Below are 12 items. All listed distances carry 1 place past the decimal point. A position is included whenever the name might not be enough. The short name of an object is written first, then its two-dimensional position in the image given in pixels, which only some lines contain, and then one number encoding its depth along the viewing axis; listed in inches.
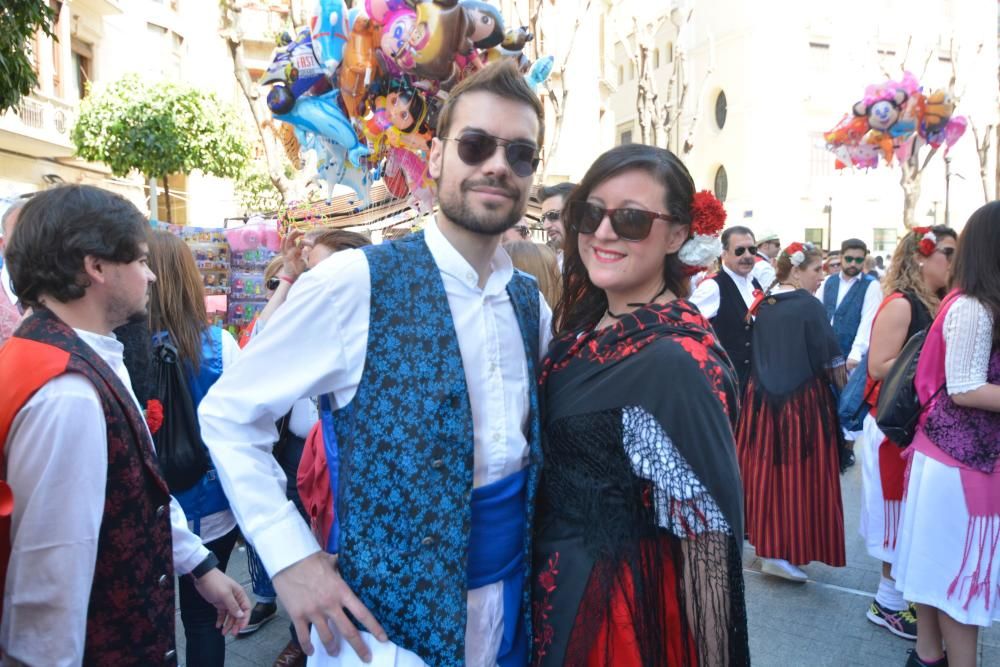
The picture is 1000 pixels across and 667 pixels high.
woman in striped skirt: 167.8
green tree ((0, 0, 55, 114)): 238.1
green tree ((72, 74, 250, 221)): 562.9
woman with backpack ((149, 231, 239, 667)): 102.2
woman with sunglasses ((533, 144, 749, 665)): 63.2
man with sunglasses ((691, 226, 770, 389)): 201.5
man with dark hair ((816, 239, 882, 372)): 281.7
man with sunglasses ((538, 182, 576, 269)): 189.6
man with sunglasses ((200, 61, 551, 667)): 56.9
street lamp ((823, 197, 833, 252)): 1122.0
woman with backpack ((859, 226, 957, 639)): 145.0
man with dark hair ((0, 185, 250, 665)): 60.4
